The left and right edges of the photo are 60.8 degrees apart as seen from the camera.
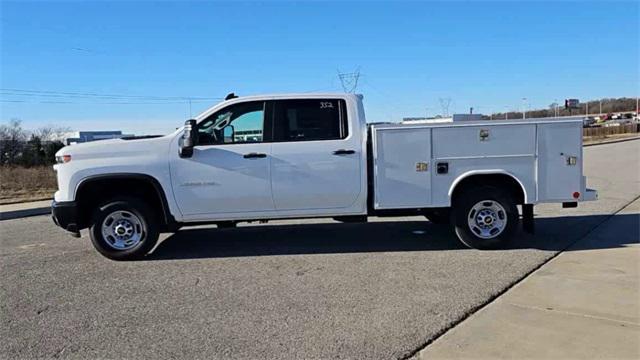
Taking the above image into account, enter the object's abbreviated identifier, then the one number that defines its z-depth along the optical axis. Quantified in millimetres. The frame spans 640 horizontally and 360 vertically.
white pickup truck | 7008
